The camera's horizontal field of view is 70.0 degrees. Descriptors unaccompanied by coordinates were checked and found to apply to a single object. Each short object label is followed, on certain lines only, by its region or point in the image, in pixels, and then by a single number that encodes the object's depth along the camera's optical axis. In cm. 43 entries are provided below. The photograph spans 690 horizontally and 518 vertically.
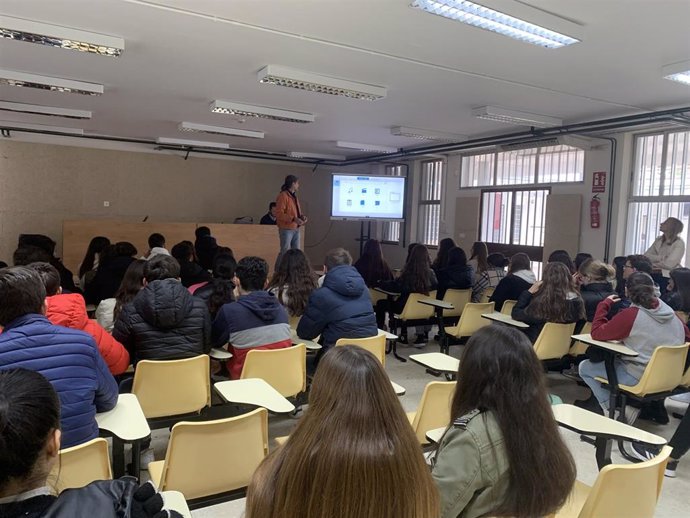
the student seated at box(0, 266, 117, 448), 179
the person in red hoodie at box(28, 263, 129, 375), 241
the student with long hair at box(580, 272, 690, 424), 333
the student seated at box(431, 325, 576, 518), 140
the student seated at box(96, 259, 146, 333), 323
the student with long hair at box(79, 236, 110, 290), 559
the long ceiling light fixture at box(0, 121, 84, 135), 793
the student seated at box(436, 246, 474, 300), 575
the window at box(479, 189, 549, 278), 757
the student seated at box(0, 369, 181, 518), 98
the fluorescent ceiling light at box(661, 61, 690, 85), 377
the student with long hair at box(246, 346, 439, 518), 98
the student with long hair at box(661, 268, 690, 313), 425
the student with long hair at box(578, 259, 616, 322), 435
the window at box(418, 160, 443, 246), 964
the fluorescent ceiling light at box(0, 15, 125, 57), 334
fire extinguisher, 654
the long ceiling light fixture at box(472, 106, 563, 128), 551
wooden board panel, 764
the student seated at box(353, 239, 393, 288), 605
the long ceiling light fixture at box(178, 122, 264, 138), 723
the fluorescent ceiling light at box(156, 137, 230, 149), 884
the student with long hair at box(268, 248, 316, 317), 407
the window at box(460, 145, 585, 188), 705
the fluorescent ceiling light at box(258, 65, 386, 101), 432
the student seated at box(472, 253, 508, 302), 580
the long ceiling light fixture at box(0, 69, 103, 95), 471
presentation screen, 887
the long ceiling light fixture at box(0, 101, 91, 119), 630
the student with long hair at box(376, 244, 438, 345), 557
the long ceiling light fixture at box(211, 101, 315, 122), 572
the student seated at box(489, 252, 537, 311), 502
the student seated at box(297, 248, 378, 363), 349
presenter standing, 693
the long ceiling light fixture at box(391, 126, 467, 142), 697
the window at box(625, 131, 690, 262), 577
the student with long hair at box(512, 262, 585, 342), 412
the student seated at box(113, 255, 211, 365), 270
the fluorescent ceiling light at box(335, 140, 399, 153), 855
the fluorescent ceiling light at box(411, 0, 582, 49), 285
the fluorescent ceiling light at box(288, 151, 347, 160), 1006
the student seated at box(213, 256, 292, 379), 316
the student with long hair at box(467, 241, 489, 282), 638
